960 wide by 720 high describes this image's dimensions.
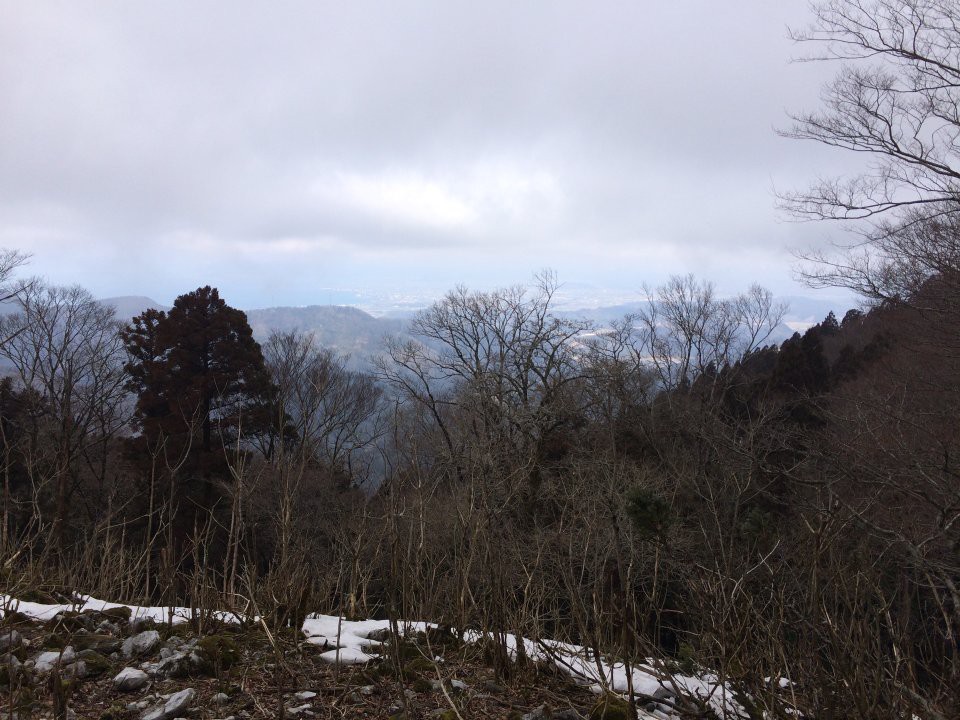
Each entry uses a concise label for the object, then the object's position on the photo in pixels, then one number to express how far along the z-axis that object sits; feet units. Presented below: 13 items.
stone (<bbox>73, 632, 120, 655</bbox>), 14.05
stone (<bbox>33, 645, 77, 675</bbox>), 12.64
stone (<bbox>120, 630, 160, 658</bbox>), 13.89
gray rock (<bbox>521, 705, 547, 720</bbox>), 11.71
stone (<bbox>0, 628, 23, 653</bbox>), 13.25
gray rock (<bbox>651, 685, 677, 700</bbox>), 12.78
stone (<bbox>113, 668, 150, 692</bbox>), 12.49
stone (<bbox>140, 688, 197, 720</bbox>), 11.17
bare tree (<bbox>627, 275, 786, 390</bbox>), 98.02
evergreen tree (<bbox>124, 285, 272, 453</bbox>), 68.54
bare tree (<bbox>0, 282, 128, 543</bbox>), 64.44
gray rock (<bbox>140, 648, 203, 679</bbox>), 12.94
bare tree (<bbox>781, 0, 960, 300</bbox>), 27.66
